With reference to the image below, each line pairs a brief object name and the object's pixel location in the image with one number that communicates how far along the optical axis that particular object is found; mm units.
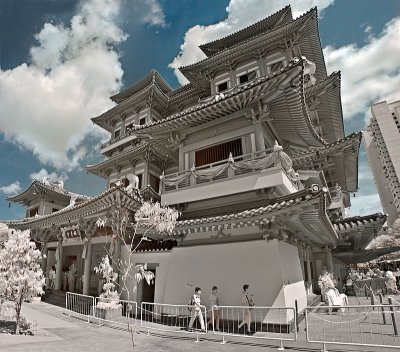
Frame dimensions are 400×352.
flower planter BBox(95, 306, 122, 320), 11625
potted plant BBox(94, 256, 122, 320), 10398
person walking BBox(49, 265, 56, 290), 18830
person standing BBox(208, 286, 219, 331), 10172
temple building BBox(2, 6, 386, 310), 10312
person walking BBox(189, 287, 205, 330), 9664
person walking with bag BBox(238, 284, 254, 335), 9492
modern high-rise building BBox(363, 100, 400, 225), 84188
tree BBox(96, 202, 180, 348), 8594
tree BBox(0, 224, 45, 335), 8938
